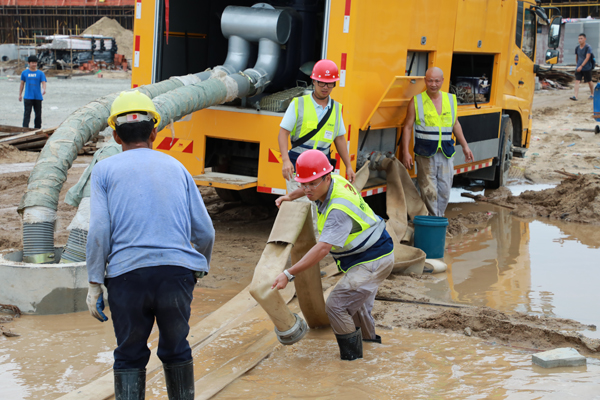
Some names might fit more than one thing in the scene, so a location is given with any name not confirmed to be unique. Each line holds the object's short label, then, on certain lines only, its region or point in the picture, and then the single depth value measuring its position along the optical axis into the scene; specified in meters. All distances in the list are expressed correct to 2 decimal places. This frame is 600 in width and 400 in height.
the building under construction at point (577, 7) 36.06
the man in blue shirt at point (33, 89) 14.45
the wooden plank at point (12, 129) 13.59
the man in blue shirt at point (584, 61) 19.17
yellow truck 6.93
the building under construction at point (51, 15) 45.28
